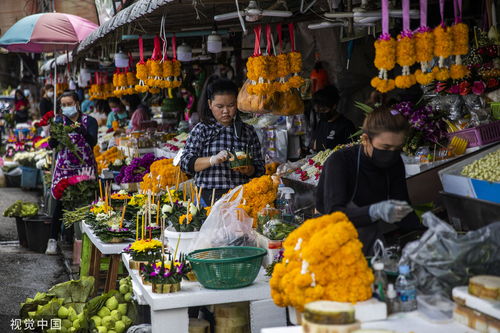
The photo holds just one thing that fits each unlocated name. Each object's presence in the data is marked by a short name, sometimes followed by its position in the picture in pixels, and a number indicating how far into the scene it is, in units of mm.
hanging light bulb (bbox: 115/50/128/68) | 9672
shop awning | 5984
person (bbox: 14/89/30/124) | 24172
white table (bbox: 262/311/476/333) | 2871
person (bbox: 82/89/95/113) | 19594
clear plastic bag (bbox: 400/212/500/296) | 3080
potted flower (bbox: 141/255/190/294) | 4051
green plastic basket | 4008
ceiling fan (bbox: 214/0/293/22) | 5285
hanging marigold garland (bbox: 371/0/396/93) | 3729
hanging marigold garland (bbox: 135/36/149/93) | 7512
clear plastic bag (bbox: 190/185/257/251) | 4617
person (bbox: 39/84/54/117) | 16078
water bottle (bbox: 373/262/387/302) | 3041
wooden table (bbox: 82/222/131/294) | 5824
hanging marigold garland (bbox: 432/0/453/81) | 3703
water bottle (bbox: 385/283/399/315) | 3033
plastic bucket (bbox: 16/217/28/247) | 9711
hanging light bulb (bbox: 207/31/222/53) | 7520
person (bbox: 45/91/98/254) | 8578
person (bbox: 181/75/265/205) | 5660
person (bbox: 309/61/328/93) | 9273
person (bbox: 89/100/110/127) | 18125
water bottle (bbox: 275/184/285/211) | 5246
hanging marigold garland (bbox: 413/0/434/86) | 3709
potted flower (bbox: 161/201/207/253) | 4720
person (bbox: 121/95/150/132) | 13305
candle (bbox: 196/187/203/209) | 5129
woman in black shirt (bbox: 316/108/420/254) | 3492
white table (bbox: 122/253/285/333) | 3987
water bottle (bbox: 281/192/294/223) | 5138
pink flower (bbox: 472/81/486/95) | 5338
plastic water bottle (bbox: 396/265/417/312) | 3049
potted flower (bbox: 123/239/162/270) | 4746
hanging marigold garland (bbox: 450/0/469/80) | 3750
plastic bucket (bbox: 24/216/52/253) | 9352
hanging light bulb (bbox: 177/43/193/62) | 8633
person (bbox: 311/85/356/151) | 7762
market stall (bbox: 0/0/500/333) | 3029
